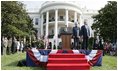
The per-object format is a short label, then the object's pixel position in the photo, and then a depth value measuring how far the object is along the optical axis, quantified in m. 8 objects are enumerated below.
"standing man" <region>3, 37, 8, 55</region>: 5.69
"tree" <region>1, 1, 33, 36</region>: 7.88
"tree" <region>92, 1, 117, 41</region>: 9.42
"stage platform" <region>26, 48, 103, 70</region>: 3.70
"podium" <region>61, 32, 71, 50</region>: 4.81
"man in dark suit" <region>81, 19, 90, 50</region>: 4.41
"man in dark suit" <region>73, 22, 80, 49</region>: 4.67
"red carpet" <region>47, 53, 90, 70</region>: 3.41
